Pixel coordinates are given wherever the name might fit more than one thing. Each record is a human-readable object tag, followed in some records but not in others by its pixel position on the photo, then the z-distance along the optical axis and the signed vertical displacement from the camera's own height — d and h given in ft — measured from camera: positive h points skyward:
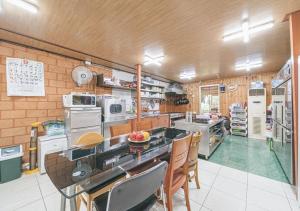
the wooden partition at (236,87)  17.78 +2.40
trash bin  7.70 -3.13
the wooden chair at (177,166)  4.60 -2.21
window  21.68 +0.95
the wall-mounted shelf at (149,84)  17.95 +2.89
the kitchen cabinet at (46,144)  8.68 -2.42
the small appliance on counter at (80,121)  9.54 -1.08
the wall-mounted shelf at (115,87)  13.50 +1.99
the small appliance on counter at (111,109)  11.45 -0.30
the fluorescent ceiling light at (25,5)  5.61 +4.19
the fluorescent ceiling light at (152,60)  12.17 +4.16
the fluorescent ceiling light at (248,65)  13.95 +4.07
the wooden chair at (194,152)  6.12 -2.12
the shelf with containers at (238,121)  18.19 -2.17
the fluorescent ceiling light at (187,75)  18.17 +4.10
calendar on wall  8.93 +1.99
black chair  2.72 -1.78
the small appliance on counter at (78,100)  9.71 +0.45
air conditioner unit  17.24 -1.12
